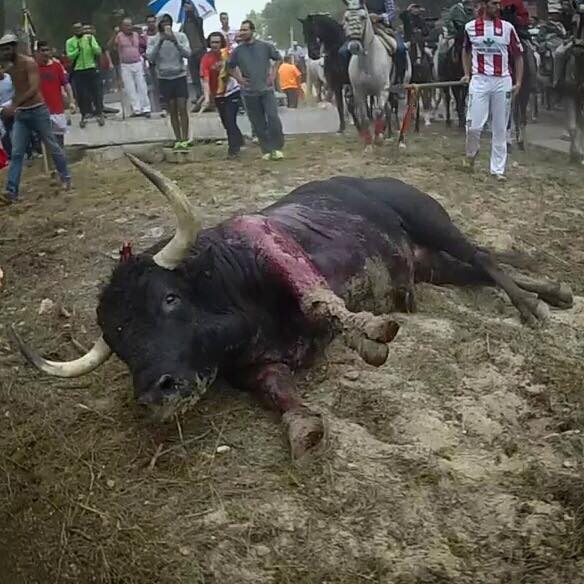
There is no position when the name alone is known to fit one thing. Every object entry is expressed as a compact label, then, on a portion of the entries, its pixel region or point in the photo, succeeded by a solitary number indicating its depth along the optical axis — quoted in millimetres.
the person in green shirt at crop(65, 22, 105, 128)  16828
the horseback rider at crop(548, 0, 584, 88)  12083
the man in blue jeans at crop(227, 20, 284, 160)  13016
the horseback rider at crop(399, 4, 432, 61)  18047
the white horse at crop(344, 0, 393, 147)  13359
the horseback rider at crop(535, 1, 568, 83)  15702
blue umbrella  17297
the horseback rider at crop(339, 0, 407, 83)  14180
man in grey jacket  14109
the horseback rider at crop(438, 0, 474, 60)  15352
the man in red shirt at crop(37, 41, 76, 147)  13117
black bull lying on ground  4469
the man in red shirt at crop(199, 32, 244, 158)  13727
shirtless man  10648
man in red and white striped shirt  10781
